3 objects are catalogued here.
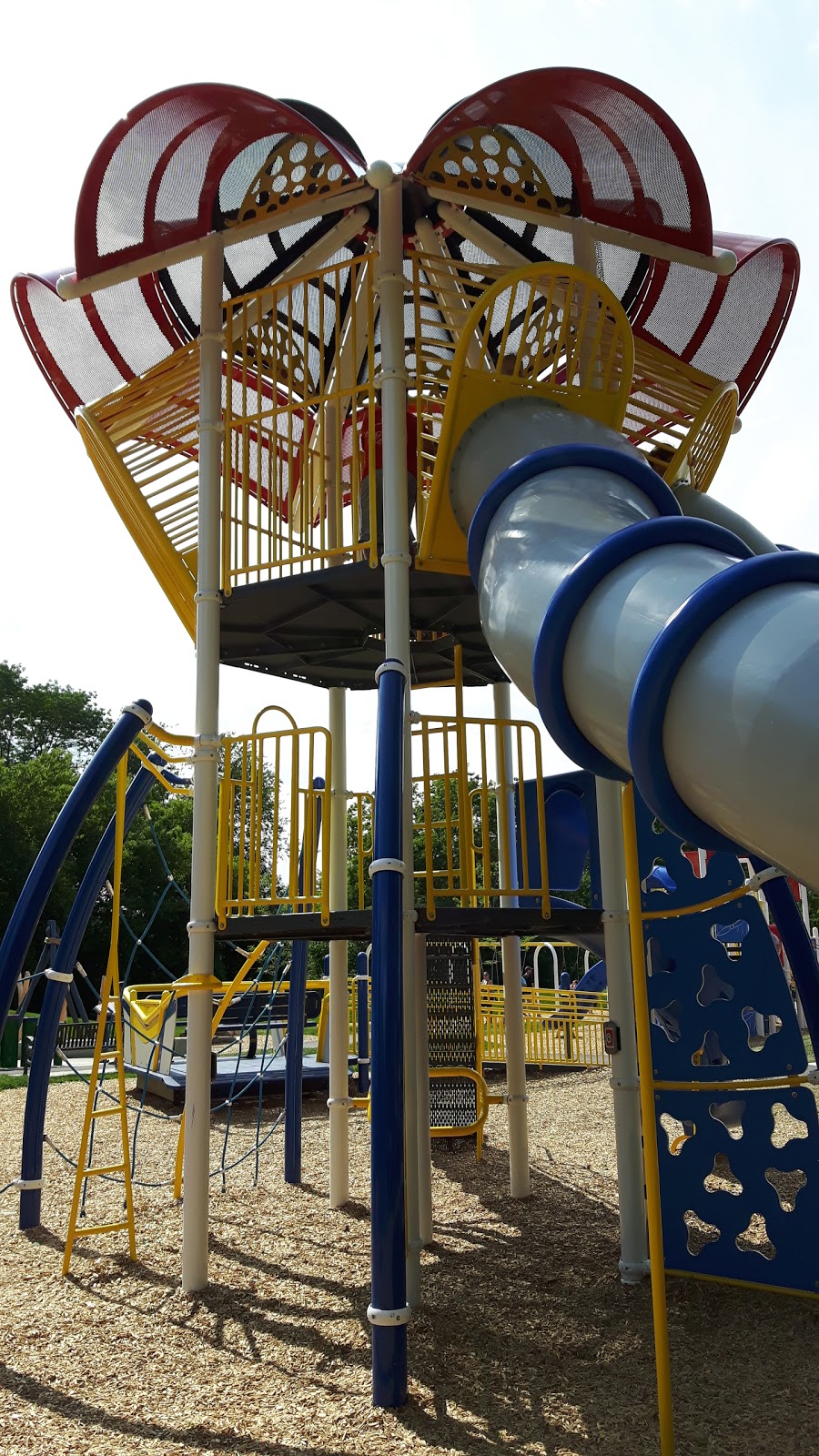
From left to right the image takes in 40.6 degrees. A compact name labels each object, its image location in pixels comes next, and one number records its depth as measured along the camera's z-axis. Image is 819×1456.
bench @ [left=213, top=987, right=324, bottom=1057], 16.81
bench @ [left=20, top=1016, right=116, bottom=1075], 19.22
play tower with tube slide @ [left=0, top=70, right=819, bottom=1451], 4.91
